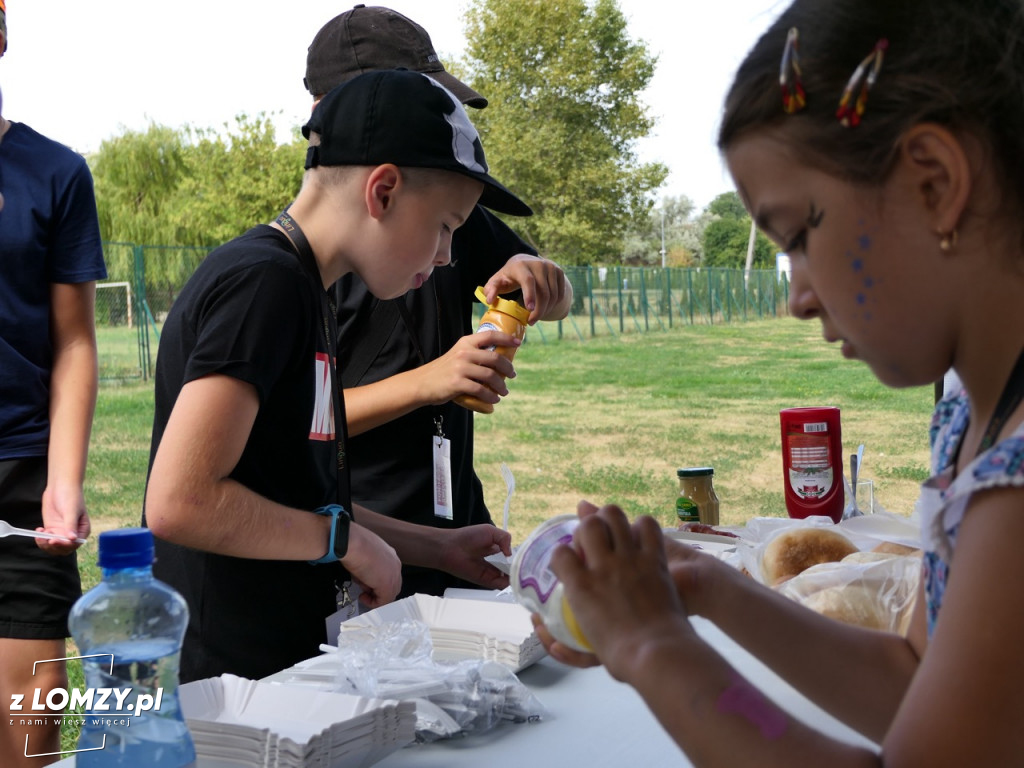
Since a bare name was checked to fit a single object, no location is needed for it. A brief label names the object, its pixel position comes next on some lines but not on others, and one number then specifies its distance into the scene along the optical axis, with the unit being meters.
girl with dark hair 0.77
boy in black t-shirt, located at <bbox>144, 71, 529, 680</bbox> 1.51
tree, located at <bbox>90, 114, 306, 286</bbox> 25.03
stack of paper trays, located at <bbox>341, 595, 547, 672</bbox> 1.50
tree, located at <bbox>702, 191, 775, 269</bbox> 48.47
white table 1.22
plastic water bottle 1.07
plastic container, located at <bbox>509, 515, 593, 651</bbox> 1.03
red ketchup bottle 2.36
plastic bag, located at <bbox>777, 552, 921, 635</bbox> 1.45
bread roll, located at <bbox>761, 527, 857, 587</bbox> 1.79
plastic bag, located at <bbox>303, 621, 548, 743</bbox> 1.28
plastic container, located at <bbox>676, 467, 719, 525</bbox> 2.47
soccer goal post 15.35
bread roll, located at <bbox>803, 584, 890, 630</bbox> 1.46
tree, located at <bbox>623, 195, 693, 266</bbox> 54.00
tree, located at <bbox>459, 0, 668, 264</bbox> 23.25
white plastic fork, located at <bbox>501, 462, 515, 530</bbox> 1.81
